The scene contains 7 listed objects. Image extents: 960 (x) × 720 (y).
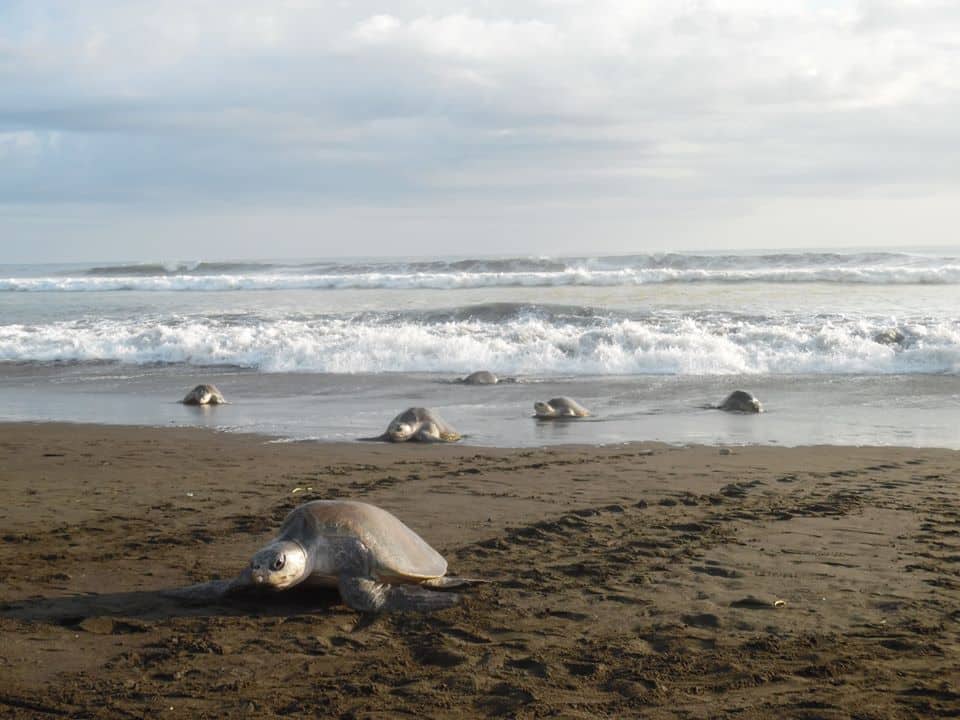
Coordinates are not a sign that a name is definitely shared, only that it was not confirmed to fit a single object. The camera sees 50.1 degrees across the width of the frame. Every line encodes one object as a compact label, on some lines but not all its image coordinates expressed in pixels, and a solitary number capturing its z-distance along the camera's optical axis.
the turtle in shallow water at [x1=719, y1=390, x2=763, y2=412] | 12.88
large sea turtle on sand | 4.96
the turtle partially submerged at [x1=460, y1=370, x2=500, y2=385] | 16.11
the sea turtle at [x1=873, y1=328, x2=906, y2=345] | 18.56
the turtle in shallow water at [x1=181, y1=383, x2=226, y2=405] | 14.15
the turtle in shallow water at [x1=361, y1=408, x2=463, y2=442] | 10.88
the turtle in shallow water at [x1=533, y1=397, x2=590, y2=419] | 12.45
